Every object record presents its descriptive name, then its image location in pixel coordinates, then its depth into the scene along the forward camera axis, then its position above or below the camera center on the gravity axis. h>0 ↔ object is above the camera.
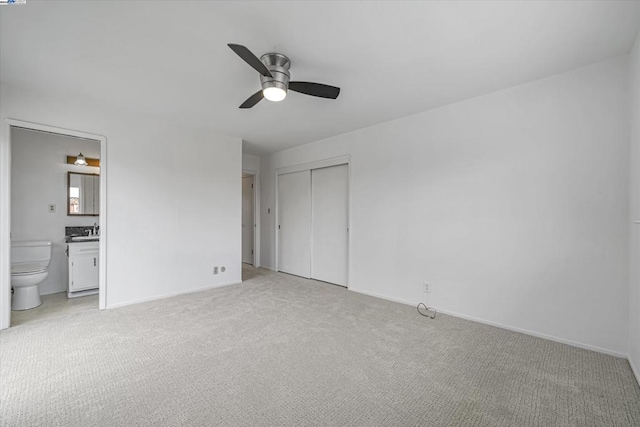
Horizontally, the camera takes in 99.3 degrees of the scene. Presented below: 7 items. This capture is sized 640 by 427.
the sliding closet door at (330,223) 4.48 -0.16
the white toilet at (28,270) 3.27 -0.70
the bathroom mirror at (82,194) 4.21 +0.31
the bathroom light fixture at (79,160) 4.21 +0.83
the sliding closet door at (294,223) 5.06 -0.18
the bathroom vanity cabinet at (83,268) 3.80 -0.78
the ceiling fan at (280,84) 2.19 +1.08
